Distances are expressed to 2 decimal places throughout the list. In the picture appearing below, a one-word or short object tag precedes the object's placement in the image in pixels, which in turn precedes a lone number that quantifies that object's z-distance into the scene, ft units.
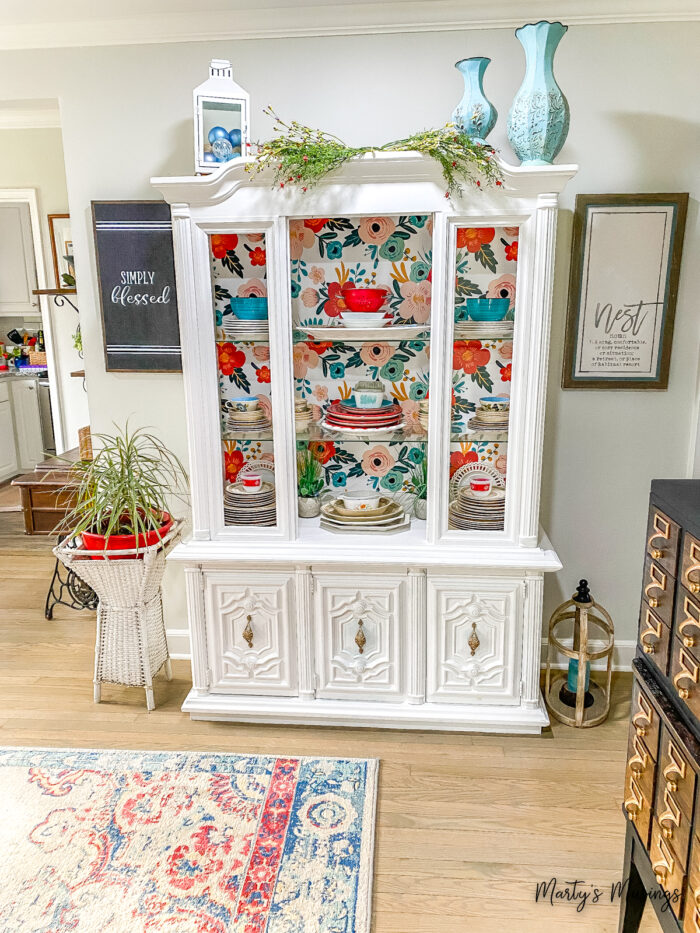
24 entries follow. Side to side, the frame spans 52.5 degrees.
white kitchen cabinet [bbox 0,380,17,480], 19.26
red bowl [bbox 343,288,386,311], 8.60
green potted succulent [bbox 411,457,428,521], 9.32
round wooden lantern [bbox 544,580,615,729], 8.84
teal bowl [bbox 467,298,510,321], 8.11
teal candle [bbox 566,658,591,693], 9.12
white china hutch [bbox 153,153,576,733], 7.85
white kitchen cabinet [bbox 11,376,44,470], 19.67
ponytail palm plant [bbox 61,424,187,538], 8.88
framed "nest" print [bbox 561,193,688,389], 8.82
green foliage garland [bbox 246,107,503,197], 7.35
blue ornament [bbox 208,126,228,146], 8.23
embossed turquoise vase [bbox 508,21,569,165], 7.29
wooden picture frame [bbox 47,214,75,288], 18.01
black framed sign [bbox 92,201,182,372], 9.36
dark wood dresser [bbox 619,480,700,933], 4.70
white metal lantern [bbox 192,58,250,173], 8.13
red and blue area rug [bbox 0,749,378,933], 6.31
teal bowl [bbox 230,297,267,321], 8.30
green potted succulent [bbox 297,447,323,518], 9.37
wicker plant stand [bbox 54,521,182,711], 8.90
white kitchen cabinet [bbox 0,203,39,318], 18.67
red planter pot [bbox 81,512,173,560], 8.87
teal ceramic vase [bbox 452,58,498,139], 7.68
